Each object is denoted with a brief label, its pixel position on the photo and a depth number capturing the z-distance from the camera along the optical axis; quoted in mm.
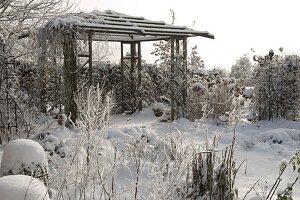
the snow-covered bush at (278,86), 9984
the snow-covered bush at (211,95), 10781
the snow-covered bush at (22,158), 3992
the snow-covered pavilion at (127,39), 9430
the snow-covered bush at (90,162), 2715
